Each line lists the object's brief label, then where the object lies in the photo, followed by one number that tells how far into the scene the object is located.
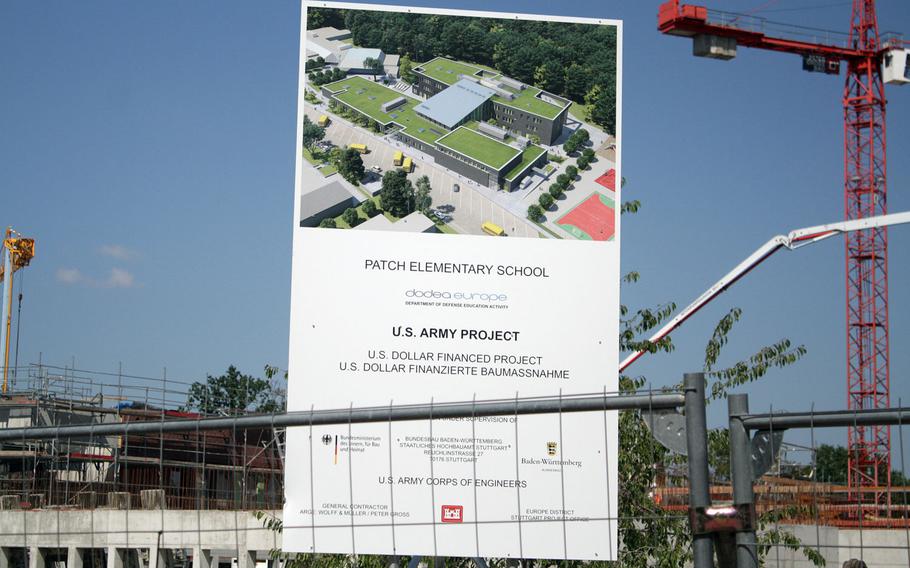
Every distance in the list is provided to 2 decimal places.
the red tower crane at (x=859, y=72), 38.75
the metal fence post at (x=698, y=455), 4.12
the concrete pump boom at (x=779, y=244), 17.91
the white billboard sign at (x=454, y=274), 5.79
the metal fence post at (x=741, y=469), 4.08
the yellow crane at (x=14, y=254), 85.25
